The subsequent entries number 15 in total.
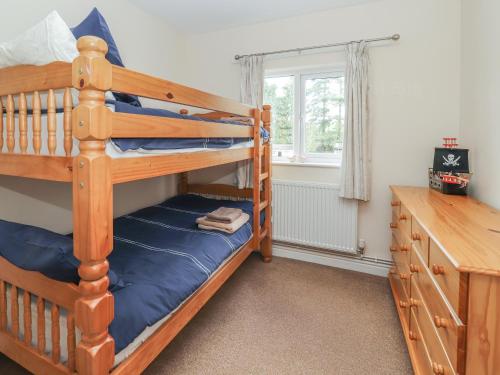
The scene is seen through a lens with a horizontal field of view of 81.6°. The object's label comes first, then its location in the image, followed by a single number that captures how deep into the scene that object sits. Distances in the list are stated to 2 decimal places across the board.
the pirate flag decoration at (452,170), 1.88
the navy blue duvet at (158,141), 1.11
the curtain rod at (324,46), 2.33
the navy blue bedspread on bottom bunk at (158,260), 1.14
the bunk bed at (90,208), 0.93
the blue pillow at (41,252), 0.98
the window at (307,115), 2.75
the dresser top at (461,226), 0.88
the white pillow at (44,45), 1.07
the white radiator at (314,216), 2.62
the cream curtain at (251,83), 2.79
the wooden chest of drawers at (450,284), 0.84
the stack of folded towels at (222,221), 2.07
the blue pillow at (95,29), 1.66
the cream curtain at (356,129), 2.41
